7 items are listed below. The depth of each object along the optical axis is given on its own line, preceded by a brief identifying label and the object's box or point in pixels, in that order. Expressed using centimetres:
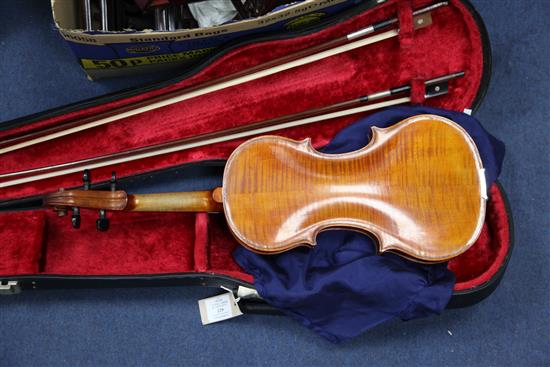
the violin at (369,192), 138
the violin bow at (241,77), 143
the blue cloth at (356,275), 143
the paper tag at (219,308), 174
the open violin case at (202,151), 148
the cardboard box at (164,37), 140
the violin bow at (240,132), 144
